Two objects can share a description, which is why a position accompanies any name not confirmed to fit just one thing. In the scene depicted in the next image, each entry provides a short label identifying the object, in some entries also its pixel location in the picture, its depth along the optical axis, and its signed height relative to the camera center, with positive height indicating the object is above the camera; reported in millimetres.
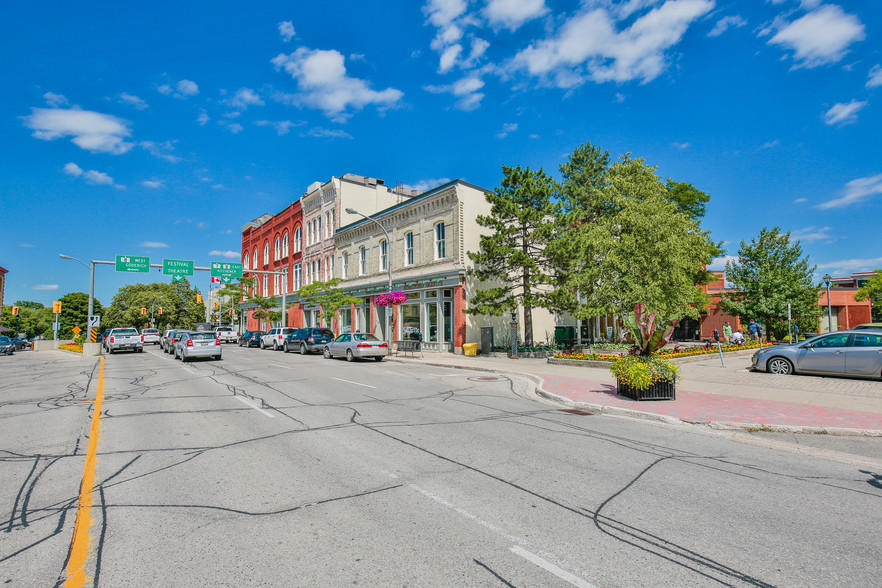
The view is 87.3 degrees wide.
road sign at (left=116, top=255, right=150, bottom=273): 32197 +4881
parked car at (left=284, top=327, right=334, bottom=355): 27922 -572
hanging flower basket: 24734 +1596
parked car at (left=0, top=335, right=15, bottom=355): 37019 -896
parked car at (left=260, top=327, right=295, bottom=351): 34212 -503
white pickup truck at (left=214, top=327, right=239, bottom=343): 47375 -379
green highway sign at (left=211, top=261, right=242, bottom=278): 37969 +5169
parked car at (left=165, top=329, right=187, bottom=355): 29083 -490
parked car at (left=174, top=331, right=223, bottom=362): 22609 -663
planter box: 10359 -1550
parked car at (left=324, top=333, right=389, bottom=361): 22172 -882
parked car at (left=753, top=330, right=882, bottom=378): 12938 -1088
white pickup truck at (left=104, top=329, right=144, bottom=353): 32062 -448
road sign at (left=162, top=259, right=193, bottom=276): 34719 +4923
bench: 26789 -1050
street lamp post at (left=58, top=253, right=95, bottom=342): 32125 +3751
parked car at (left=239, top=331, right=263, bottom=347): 39875 -714
